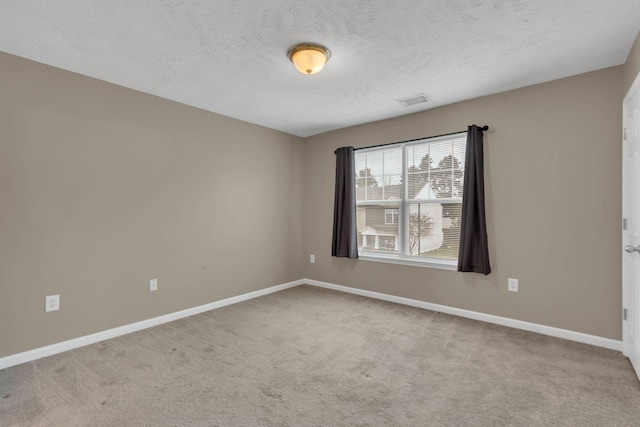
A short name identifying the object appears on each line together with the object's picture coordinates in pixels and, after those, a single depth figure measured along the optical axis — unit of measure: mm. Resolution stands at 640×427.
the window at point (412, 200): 3635
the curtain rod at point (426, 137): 3295
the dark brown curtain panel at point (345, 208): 4391
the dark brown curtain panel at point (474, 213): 3260
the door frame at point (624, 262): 2453
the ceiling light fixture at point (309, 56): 2328
